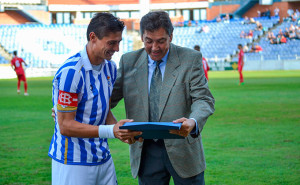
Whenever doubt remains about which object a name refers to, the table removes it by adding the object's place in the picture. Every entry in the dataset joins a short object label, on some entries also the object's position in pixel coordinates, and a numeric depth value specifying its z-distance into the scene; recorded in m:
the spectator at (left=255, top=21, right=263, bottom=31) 50.36
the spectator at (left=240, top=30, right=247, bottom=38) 50.47
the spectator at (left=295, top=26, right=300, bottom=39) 47.12
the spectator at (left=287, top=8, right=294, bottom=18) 53.81
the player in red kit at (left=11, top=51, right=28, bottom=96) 22.31
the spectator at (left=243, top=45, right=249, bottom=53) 46.84
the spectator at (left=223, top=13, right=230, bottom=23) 55.21
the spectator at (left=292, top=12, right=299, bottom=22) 51.22
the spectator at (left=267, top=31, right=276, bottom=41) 47.84
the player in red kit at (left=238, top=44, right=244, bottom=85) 25.02
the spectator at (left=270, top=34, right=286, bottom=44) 47.08
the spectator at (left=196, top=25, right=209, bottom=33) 53.22
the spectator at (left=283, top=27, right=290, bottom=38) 47.84
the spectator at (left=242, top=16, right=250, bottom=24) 53.22
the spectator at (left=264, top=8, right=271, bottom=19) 56.08
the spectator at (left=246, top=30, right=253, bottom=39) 49.41
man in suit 3.54
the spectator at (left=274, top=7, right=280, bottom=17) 54.54
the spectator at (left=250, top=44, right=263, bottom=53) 45.94
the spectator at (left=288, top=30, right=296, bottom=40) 47.20
